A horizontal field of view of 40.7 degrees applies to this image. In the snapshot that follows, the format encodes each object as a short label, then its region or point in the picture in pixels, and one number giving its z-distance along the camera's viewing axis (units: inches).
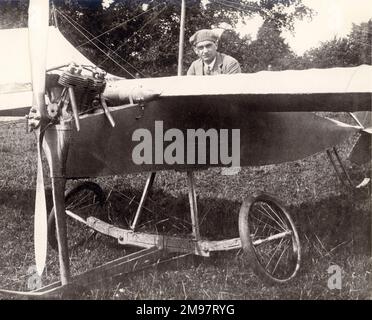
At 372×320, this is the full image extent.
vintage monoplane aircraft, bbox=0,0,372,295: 168.6
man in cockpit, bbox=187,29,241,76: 277.9
